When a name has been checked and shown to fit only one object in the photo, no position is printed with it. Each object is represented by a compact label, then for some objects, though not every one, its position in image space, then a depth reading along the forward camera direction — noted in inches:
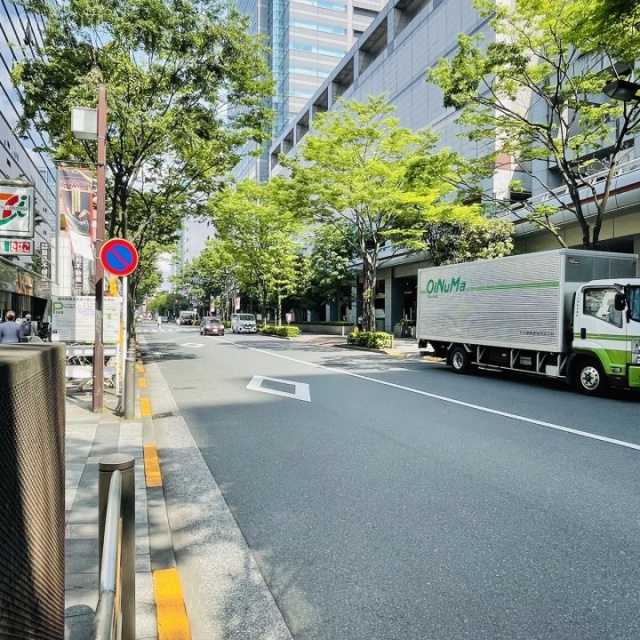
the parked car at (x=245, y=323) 1768.0
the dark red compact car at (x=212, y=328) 1632.6
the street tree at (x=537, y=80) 518.0
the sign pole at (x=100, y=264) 335.3
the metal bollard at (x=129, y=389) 319.9
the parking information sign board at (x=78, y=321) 406.9
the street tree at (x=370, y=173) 836.6
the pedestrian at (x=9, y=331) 478.9
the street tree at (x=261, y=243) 1334.9
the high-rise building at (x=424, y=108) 837.2
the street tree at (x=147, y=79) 465.1
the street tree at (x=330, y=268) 1601.9
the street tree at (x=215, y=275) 1814.7
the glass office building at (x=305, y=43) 3139.8
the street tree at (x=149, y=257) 1047.6
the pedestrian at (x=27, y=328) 673.9
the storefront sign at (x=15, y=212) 268.1
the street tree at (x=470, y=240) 956.6
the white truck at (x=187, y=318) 3683.6
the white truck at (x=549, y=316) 418.6
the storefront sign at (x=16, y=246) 278.7
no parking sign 332.5
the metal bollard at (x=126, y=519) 79.9
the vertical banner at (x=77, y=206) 387.9
